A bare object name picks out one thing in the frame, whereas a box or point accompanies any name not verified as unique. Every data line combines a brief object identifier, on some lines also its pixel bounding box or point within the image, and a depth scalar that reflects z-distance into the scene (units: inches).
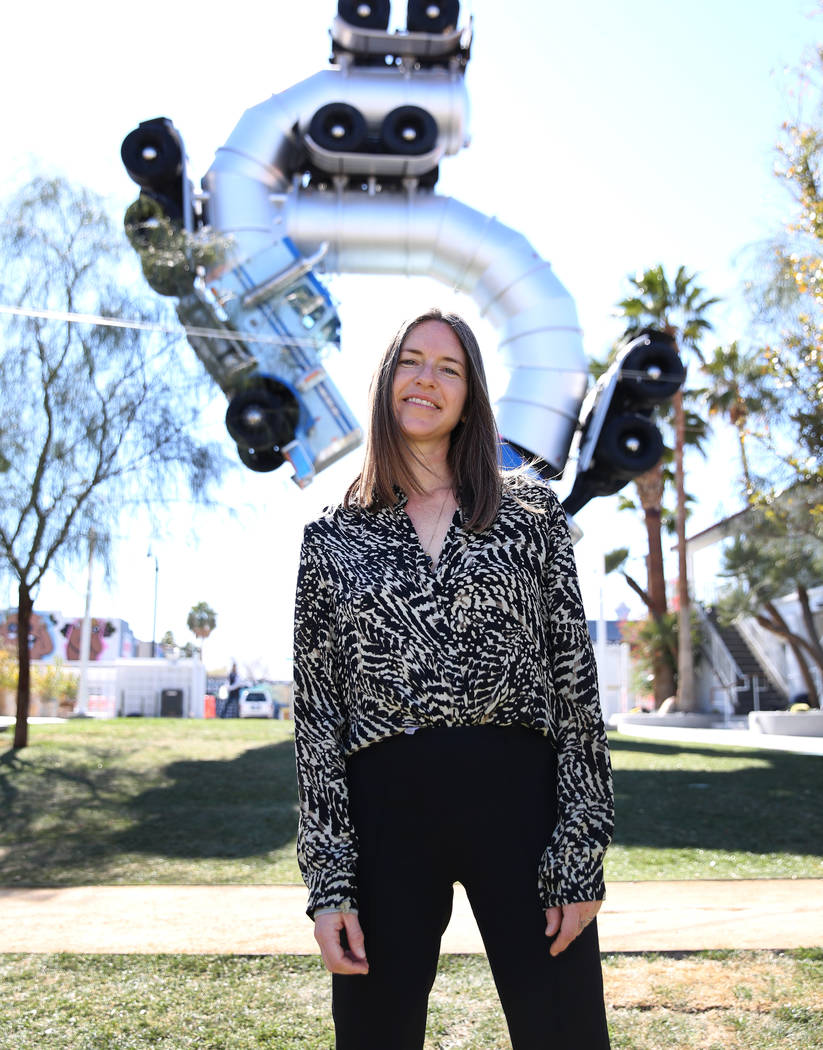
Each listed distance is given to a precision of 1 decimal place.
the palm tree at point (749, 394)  491.3
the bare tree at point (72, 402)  477.4
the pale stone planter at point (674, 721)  849.5
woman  62.5
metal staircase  1075.9
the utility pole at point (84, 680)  971.9
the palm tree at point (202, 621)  2180.1
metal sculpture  549.0
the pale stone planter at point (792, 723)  697.0
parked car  1270.9
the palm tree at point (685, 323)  903.1
